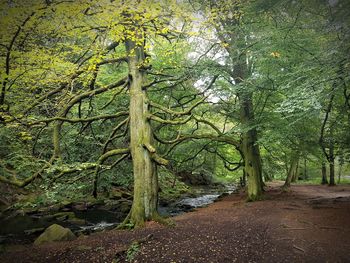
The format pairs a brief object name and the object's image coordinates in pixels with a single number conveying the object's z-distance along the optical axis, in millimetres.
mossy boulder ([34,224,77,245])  8328
